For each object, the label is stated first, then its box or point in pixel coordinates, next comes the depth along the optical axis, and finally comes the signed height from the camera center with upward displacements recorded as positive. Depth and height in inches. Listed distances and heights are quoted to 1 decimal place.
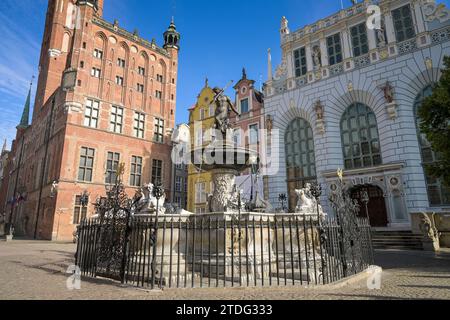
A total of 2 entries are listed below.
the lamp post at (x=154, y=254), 220.8 -27.7
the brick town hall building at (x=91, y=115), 1069.8 +461.9
